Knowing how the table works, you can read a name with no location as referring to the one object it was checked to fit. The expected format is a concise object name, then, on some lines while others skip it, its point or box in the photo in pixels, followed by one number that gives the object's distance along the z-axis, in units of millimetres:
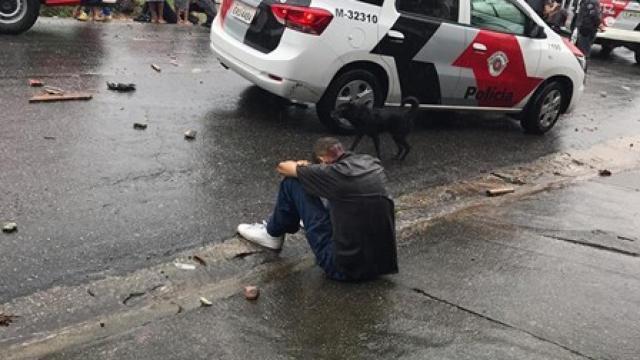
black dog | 6695
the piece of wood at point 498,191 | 6504
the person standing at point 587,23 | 15906
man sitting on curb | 4223
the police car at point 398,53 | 6969
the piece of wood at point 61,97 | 7145
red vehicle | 10219
